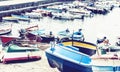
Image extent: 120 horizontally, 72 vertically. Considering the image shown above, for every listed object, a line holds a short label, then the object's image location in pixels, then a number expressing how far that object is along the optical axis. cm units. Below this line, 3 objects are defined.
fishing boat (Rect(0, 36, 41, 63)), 1421
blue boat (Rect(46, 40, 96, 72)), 1196
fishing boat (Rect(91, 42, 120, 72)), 1213
